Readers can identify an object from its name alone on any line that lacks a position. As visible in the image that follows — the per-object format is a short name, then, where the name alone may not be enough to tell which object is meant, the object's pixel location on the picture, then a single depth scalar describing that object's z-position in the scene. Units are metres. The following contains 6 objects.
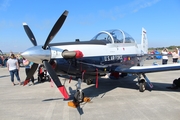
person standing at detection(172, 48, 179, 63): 13.77
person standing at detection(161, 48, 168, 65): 14.09
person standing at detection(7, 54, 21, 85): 8.82
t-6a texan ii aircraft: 4.98
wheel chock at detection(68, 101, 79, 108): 5.30
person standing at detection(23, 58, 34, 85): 9.24
